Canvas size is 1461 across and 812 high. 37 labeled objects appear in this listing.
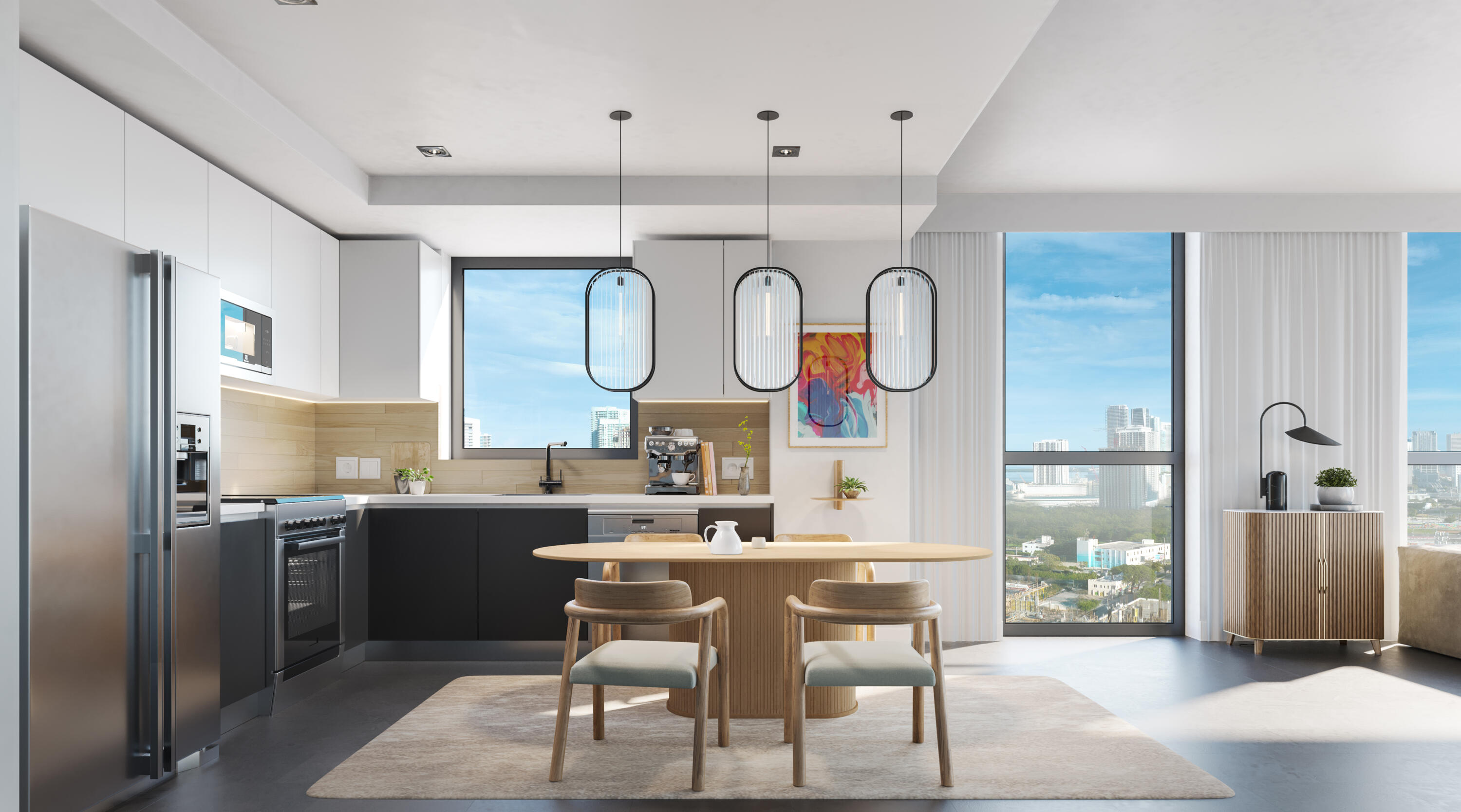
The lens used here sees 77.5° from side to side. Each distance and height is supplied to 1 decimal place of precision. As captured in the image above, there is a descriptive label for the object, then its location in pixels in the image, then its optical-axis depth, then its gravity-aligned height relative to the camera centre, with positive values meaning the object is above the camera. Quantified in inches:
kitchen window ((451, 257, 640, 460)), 220.7 +13.6
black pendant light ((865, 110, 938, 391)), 130.0 +12.8
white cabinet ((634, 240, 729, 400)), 198.8 +26.8
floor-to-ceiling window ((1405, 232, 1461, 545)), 221.6 +7.4
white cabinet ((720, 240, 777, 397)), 198.7 +32.6
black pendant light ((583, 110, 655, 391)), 131.1 +14.3
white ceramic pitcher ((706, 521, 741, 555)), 130.4 -17.4
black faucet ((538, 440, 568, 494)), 209.9 -14.3
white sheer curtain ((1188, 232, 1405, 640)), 215.9 +13.5
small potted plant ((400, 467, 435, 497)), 207.0 -13.5
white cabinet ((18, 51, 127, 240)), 105.1 +33.3
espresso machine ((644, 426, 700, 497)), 202.5 -8.8
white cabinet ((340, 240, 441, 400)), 196.9 +22.2
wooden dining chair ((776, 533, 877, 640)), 140.1 -23.1
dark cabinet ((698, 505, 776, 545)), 189.6 -20.5
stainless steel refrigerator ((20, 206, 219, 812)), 95.3 -10.6
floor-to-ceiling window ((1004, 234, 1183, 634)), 222.8 -4.5
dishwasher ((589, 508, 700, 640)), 189.0 -21.2
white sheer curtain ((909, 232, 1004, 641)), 215.0 -6.7
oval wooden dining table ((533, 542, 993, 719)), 140.5 -29.0
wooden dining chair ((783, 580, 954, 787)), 112.8 -30.6
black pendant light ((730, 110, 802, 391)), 132.1 +14.3
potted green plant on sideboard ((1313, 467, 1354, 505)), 203.8 -15.5
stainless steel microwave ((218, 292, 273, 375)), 148.6 +14.9
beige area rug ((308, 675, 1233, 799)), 112.5 -46.0
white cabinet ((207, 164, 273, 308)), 147.3 +31.3
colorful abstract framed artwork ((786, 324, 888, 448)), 205.0 +4.7
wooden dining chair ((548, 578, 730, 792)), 112.2 -30.2
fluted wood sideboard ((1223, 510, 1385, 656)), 200.1 -34.2
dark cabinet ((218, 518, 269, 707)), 137.1 -29.4
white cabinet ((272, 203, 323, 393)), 170.1 +23.5
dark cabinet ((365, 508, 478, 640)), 187.9 -31.9
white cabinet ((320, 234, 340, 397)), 189.6 +22.2
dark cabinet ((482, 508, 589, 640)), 187.8 -32.3
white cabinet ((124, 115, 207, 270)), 125.4 +33.1
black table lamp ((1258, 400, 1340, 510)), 205.9 -14.8
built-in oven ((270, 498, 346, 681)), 151.9 -28.8
